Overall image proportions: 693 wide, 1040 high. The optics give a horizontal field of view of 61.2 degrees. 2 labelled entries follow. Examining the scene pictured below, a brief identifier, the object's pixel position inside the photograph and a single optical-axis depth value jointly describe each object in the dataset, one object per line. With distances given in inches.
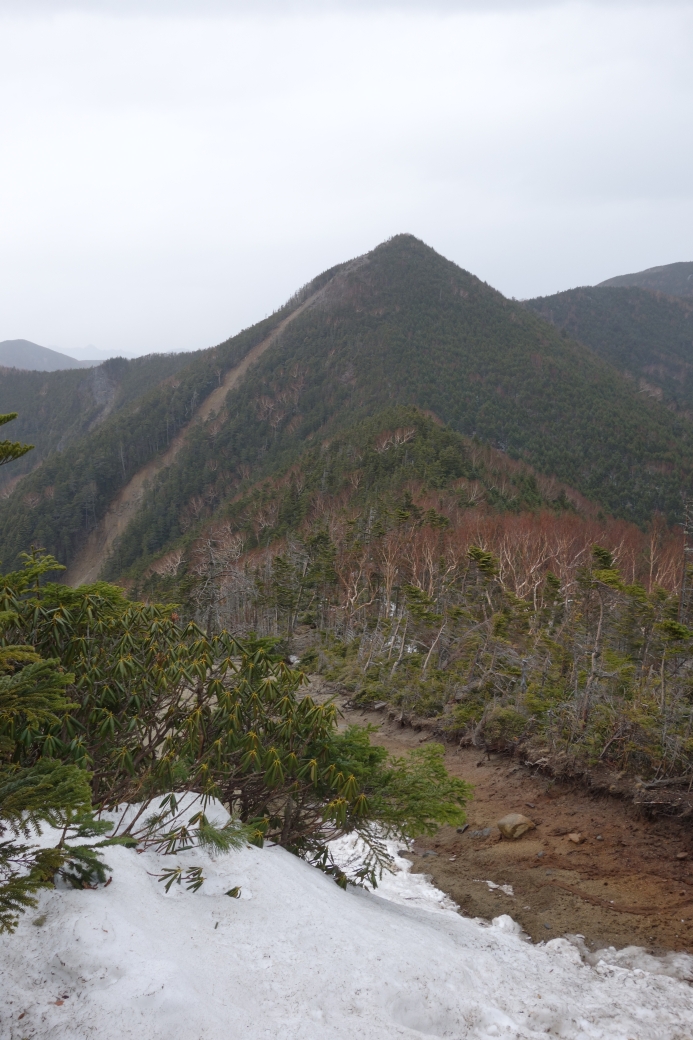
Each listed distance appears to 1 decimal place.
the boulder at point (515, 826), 427.2
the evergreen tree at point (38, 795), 140.7
